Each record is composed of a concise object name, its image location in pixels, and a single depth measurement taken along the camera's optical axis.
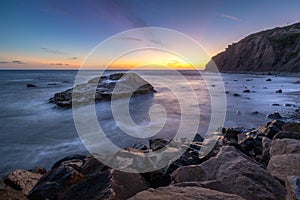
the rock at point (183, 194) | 1.93
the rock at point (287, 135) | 3.93
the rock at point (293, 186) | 1.75
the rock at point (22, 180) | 3.12
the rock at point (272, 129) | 5.08
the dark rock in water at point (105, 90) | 12.88
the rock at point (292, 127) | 4.55
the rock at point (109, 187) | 2.24
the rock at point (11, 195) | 2.45
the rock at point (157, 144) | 4.36
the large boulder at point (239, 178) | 2.13
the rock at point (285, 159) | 2.48
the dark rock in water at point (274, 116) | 8.36
